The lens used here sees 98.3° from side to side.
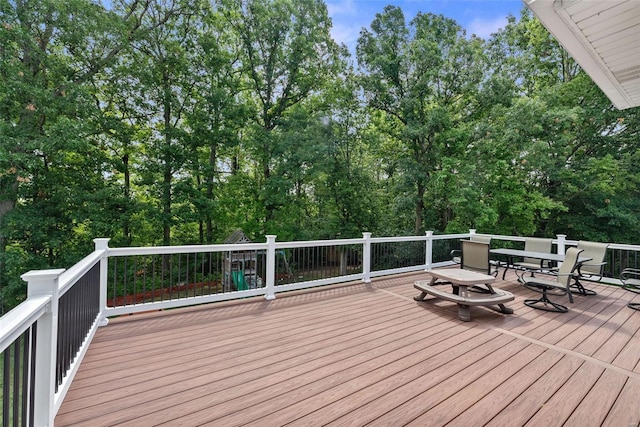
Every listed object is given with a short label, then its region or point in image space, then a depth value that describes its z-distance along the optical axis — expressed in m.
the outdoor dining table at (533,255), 5.06
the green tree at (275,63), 11.16
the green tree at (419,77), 11.21
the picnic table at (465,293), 3.71
